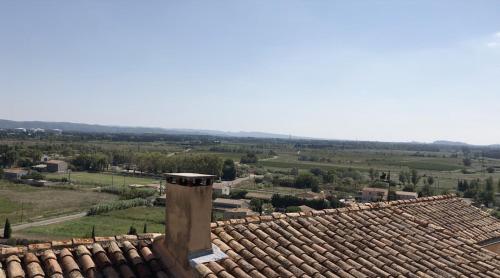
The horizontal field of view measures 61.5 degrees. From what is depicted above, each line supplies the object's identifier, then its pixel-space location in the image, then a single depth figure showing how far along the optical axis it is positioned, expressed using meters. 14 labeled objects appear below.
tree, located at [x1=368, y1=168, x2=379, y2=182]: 94.14
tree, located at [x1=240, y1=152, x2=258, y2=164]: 130.38
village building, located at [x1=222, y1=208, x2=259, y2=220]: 43.62
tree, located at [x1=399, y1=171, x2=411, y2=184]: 88.31
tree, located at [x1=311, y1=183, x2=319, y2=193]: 75.43
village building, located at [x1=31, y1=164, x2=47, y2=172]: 93.94
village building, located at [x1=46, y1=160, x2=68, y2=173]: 93.94
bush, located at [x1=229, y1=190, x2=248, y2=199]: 66.12
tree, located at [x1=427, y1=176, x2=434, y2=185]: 84.40
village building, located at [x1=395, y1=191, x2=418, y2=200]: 53.38
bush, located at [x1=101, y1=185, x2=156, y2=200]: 63.58
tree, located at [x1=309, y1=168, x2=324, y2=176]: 96.96
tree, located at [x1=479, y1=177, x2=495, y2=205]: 65.12
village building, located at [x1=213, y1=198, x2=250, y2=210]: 54.78
